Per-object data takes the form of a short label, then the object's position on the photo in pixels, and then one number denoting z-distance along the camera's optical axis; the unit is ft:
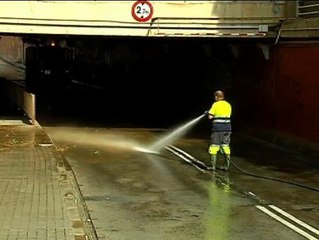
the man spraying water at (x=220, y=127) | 45.29
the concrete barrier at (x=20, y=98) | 72.52
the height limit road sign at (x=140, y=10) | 62.03
